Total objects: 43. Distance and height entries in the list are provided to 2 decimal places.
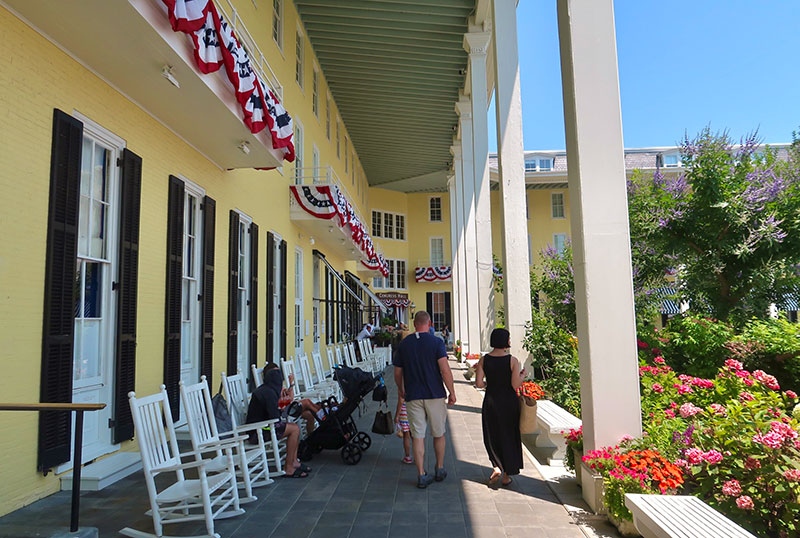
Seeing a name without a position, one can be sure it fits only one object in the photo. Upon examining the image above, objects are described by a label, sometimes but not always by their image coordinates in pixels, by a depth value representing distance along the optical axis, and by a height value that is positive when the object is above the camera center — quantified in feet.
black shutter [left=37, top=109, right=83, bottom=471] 15.07 +0.95
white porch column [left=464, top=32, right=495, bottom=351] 46.44 +12.02
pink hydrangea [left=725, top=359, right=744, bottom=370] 17.37 -1.67
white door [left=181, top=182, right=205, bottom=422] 24.90 +1.61
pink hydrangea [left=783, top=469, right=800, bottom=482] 10.55 -3.12
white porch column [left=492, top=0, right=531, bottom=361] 30.68 +7.15
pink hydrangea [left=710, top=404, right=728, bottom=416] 14.65 -2.60
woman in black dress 17.15 -2.95
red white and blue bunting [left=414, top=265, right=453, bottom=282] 107.96 +8.14
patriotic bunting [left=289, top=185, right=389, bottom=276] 40.04 +8.49
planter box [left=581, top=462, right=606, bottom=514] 14.34 -4.64
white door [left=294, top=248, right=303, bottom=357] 43.73 +1.52
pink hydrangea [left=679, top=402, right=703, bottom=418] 15.17 -2.69
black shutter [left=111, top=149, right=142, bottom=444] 18.79 +0.96
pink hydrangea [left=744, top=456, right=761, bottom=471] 11.57 -3.18
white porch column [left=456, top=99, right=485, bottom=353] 54.44 +10.16
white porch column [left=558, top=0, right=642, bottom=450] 15.08 +2.25
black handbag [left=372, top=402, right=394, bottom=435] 21.02 -4.04
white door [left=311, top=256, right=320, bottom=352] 49.62 +0.10
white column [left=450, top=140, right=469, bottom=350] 64.95 +7.56
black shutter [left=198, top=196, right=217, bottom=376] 25.80 +1.18
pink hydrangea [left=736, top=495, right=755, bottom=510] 11.07 -3.81
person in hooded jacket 17.97 -3.02
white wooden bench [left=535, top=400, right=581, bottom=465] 18.78 -3.79
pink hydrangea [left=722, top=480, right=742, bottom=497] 11.55 -3.67
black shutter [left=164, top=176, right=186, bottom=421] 22.34 +1.02
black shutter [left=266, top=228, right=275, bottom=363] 35.47 +1.66
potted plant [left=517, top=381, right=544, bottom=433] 17.15 -3.05
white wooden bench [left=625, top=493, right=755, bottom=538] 10.11 -4.02
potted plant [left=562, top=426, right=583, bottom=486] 16.66 -4.11
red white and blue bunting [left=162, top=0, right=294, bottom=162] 16.18 +8.88
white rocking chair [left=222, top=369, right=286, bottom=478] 17.08 -3.46
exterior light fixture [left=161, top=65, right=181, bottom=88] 17.85 +7.89
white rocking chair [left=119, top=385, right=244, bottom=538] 12.81 -3.89
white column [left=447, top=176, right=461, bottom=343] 70.43 +10.12
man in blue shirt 17.72 -2.24
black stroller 20.53 -4.04
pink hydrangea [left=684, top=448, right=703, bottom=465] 13.00 -3.36
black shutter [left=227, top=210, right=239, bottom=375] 29.04 +1.40
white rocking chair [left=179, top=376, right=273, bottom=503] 15.28 -3.28
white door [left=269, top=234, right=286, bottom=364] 37.14 +1.20
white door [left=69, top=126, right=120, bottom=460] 17.42 +1.13
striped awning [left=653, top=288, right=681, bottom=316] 81.16 +0.45
